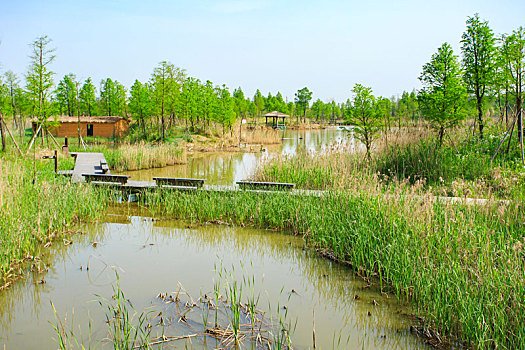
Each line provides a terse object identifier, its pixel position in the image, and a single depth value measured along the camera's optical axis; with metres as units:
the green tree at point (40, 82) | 15.27
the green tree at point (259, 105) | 56.18
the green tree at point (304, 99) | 58.41
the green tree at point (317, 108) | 61.53
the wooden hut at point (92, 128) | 28.26
